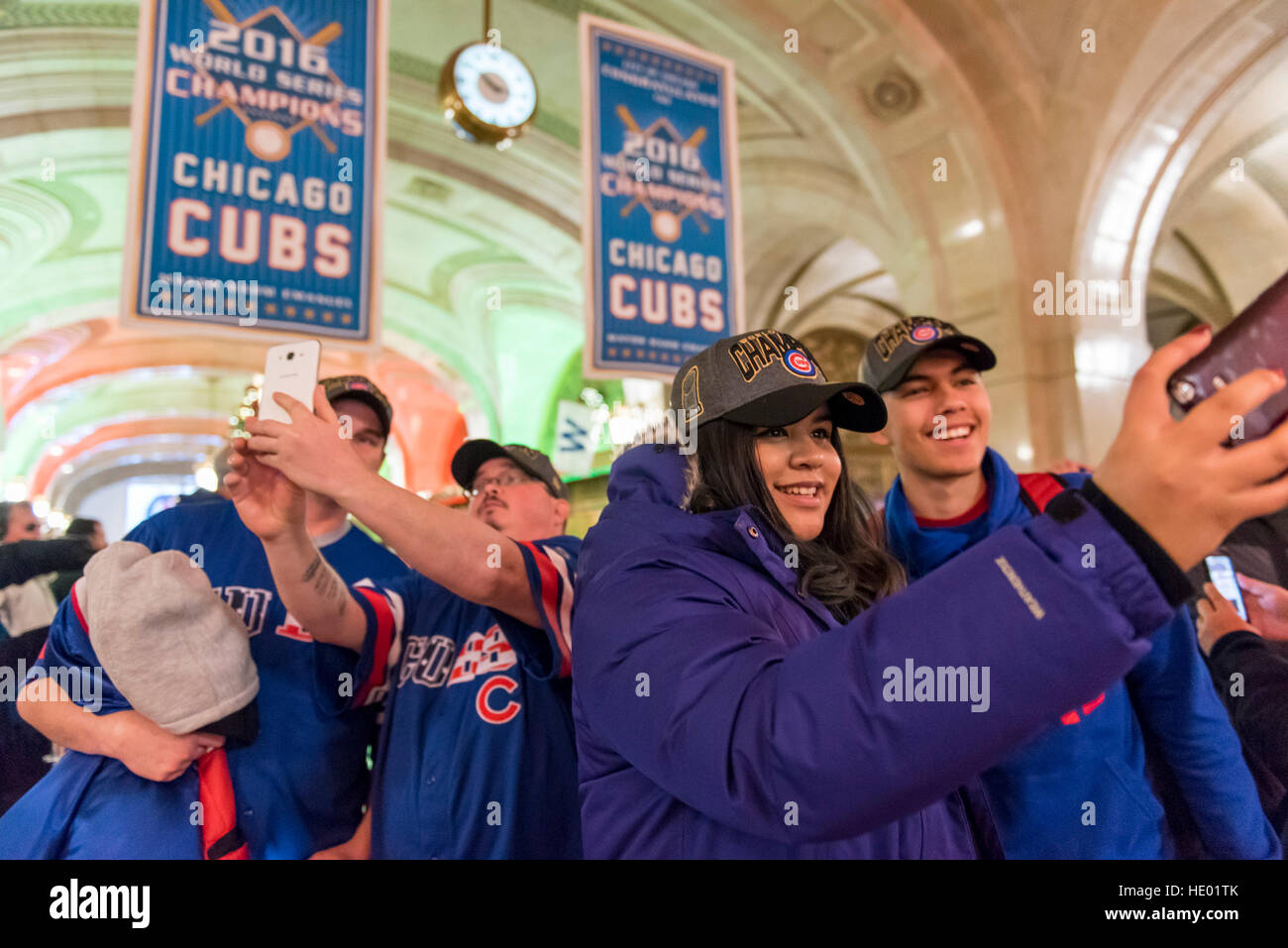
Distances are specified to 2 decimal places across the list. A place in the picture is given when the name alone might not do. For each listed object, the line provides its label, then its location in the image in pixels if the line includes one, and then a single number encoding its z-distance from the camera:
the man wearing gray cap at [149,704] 1.64
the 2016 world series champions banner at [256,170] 4.04
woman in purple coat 0.73
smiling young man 1.73
